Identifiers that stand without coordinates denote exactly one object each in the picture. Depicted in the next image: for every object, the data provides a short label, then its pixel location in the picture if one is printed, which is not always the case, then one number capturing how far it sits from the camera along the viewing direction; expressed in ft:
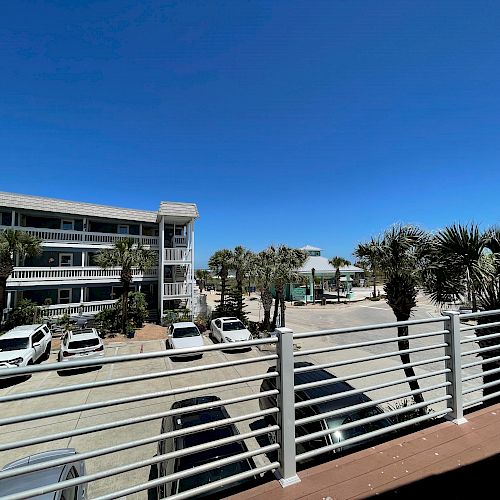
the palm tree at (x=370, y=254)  29.23
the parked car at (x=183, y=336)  42.91
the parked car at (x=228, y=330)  48.06
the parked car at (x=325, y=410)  14.58
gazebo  119.03
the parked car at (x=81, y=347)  37.19
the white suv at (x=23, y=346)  34.24
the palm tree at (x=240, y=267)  69.15
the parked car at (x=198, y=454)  12.70
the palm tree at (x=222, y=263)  77.01
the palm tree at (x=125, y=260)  59.77
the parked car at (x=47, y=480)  9.43
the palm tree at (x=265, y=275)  61.72
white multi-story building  61.16
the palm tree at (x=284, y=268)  60.64
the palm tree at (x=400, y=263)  27.04
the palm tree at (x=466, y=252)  18.02
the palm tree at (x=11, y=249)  49.52
